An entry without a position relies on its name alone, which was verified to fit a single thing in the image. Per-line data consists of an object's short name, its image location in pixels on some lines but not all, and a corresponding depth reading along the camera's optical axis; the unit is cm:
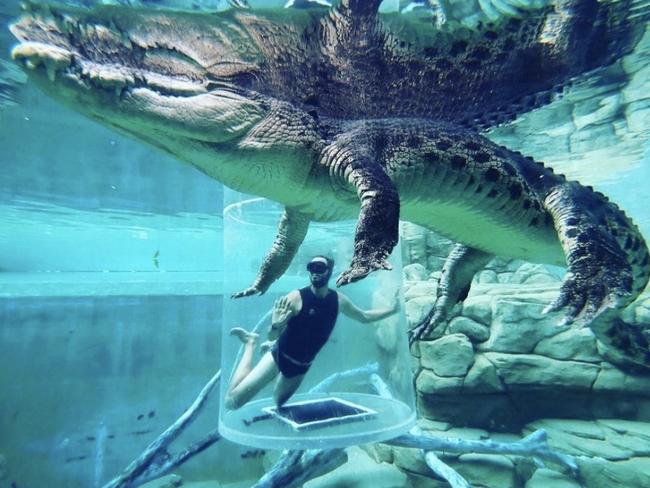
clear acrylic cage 457
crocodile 179
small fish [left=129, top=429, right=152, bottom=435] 949
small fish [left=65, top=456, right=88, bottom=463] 876
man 404
